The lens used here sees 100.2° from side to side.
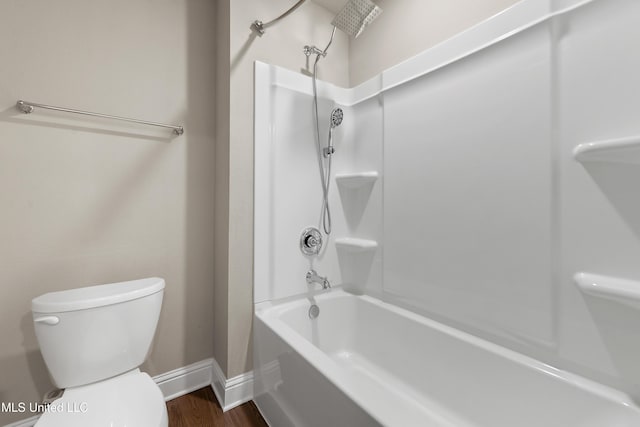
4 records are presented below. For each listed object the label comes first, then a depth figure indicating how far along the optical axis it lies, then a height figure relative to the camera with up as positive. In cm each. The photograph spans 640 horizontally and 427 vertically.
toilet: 90 -55
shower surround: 90 -9
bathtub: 87 -68
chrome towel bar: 115 +49
